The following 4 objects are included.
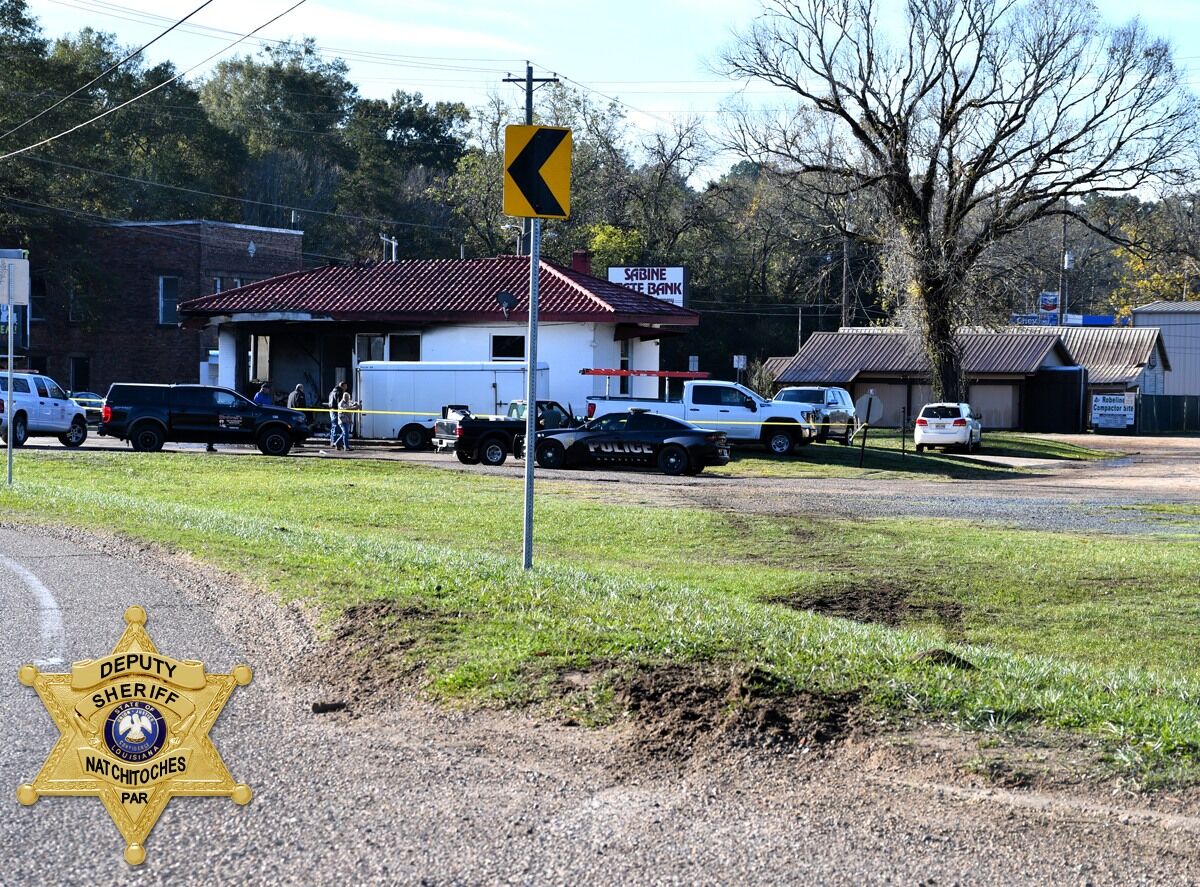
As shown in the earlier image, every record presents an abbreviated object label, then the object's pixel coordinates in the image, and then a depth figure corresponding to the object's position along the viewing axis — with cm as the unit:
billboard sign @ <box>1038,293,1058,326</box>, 8844
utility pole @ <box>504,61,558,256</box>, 3985
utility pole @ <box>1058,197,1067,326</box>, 8781
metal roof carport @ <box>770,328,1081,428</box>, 6875
